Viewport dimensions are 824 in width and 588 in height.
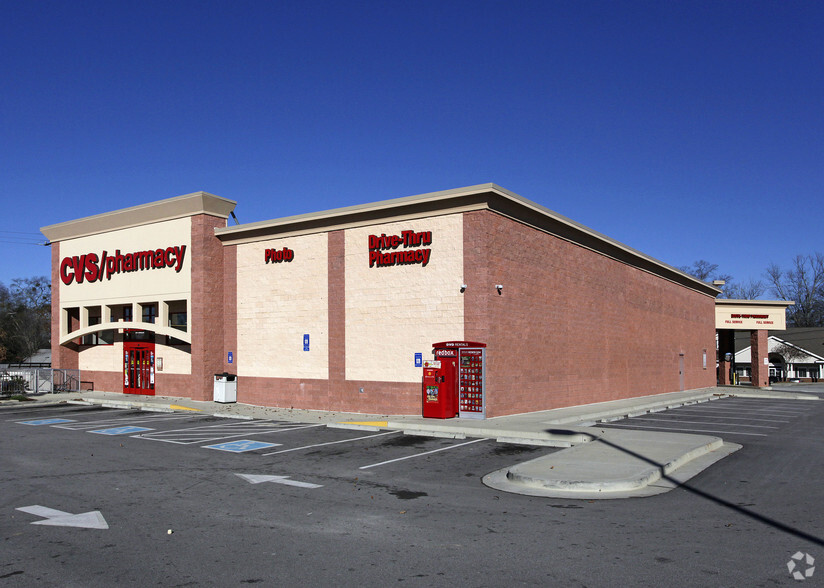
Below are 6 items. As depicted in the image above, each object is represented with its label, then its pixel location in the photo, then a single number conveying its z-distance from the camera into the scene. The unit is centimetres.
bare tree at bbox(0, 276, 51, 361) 6919
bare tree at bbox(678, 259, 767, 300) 9888
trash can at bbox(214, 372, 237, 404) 2681
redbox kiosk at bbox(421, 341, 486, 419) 2025
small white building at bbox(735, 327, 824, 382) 6981
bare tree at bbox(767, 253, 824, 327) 8944
